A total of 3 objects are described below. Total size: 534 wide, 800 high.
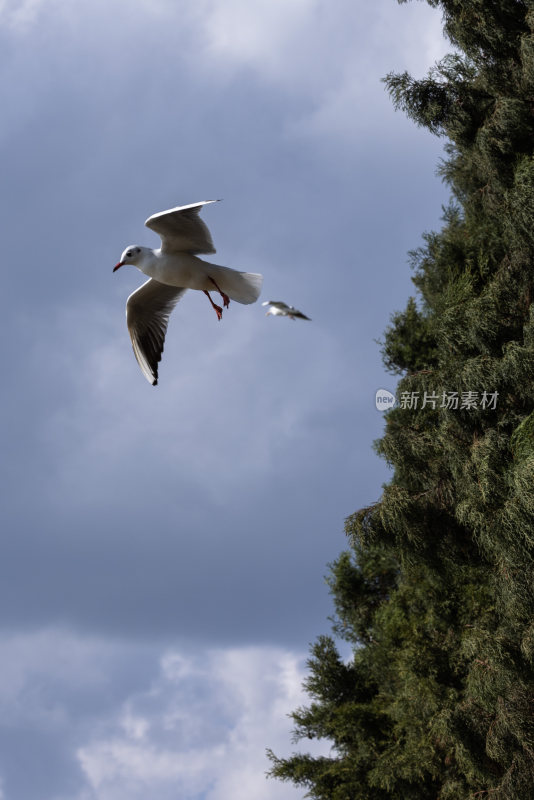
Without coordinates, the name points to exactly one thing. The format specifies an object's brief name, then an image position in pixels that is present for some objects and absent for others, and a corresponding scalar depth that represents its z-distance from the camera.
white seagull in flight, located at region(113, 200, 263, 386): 13.70
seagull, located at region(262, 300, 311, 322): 17.87
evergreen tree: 19.37
